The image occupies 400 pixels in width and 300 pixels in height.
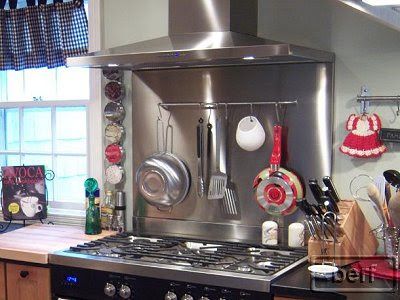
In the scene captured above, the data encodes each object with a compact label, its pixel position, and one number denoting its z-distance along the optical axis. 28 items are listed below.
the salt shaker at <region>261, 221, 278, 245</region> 2.83
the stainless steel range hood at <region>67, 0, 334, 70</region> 2.37
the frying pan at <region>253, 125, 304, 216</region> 2.78
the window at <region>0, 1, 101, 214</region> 3.62
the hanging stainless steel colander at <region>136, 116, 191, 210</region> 3.11
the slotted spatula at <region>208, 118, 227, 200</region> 3.01
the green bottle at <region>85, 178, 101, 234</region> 3.18
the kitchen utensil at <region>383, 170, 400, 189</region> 2.38
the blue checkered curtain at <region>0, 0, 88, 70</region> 3.38
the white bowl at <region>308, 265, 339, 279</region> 2.26
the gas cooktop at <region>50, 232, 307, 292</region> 2.35
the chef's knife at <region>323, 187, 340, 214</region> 2.46
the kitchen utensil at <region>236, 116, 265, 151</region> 2.87
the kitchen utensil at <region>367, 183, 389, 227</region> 2.38
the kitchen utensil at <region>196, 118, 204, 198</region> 3.06
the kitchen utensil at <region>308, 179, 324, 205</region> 2.51
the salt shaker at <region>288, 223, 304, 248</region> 2.76
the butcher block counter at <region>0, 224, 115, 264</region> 2.79
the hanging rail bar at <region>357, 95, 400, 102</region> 2.62
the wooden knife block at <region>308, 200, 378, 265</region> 2.46
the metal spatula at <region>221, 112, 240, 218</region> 3.01
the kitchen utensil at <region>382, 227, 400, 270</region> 2.36
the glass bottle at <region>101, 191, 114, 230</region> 3.28
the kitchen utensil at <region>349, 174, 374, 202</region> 2.71
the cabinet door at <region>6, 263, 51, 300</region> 2.79
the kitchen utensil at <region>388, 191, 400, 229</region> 2.33
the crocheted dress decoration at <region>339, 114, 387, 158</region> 2.65
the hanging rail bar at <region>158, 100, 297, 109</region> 2.87
